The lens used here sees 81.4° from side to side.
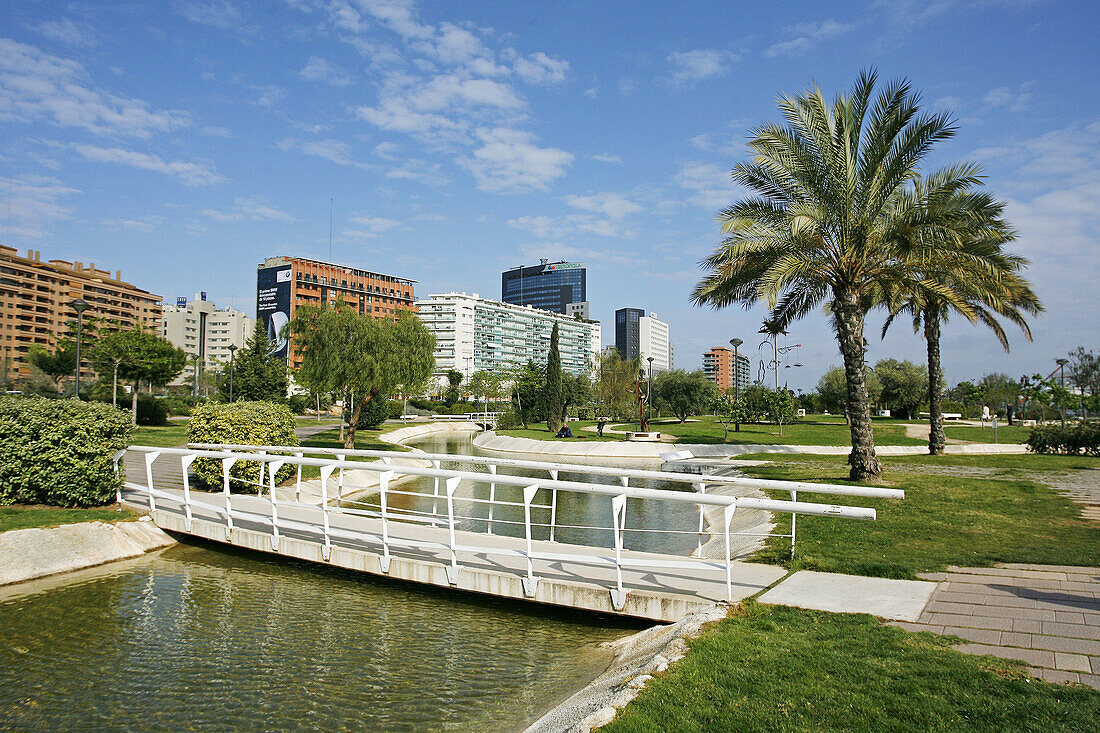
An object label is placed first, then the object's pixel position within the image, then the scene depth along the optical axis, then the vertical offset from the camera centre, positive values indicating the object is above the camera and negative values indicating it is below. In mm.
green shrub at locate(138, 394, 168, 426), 39969 -1325
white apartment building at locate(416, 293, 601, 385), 166625 +16795
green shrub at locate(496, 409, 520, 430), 56938 -2465
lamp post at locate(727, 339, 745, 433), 38247 -374
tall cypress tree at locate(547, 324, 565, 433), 47469 -96
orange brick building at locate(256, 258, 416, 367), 123875 +21477
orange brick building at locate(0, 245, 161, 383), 107875 +16903
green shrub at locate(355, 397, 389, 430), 52125 -1883
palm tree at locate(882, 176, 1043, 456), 15758 +3622
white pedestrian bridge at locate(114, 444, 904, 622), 7203 -2318
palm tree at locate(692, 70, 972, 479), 15719 +4776
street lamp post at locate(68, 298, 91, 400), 22344 +2978
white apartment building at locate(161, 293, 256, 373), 151250 +15722
